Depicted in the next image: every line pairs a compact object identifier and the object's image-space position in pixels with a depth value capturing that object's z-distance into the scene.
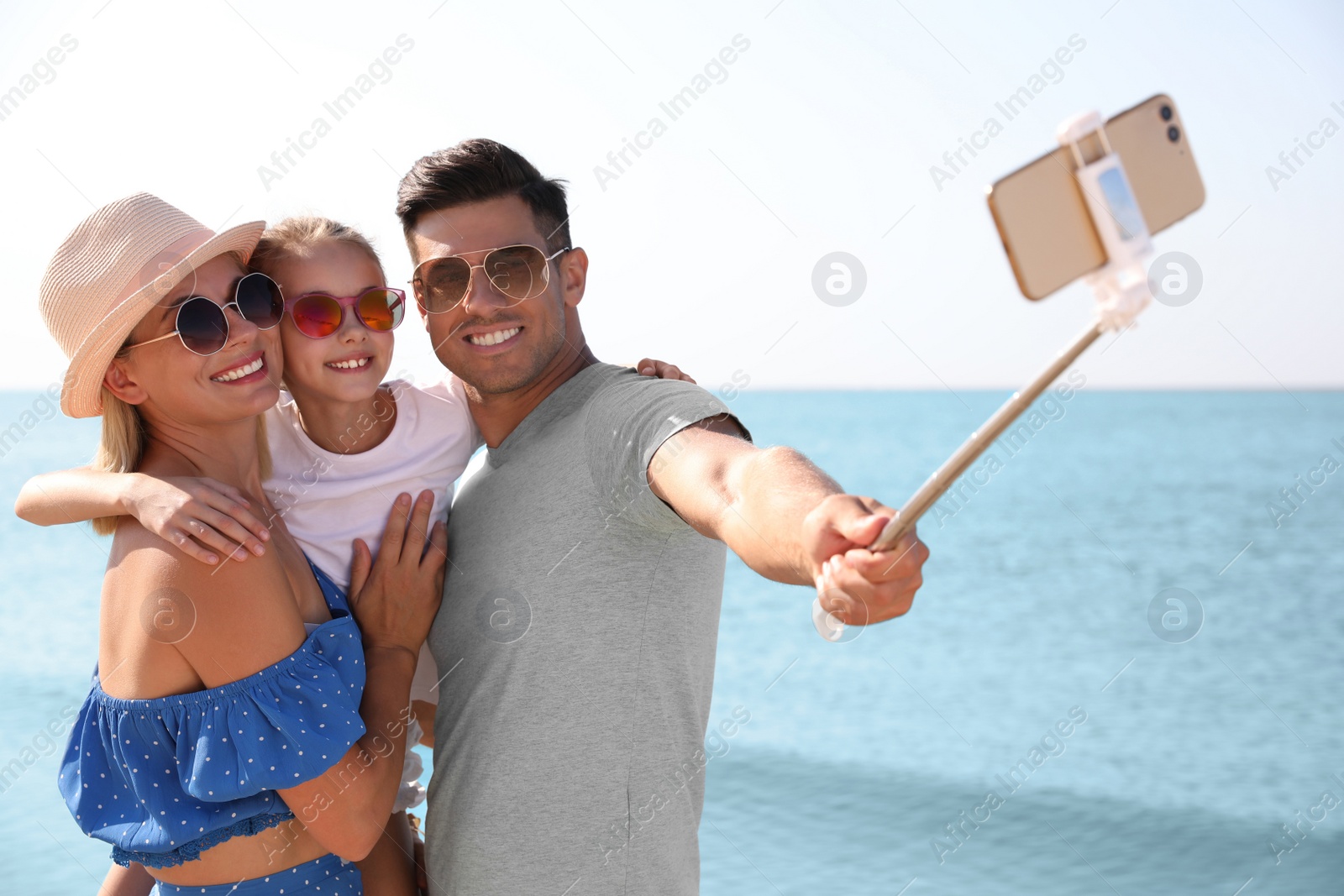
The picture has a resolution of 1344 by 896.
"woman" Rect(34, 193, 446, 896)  1.97
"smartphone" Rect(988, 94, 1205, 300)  1.01
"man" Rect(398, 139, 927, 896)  2.07
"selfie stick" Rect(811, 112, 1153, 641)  1.01
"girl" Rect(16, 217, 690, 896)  2.46
